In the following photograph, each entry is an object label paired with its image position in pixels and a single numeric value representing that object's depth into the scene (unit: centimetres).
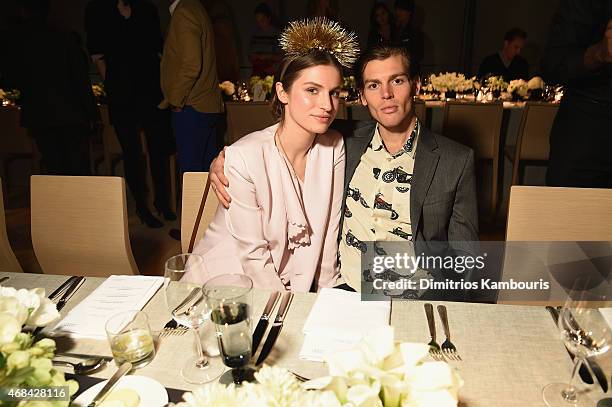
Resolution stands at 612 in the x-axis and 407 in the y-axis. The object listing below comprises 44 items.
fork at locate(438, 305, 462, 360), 107
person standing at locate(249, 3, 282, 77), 718
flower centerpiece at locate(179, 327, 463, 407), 57
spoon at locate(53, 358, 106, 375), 103
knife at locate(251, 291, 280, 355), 112
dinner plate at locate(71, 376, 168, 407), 92
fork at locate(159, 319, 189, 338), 117
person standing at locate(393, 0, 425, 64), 554
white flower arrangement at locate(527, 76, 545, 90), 409
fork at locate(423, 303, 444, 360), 107
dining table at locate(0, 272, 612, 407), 98
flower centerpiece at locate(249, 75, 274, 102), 432
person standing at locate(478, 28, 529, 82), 512
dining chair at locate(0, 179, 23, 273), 198
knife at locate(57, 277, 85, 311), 129
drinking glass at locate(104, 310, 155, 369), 105
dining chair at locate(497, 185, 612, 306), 168
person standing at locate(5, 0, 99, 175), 317
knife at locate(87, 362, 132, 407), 90
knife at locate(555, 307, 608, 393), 97
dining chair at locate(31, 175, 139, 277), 190
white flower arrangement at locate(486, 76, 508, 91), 439
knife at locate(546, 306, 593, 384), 99
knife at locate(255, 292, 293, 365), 108
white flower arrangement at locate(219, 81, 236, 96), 447
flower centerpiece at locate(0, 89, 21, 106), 452
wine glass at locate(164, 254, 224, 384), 103
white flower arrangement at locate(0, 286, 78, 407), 67
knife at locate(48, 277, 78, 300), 133
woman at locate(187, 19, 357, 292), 168
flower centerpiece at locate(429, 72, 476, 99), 441
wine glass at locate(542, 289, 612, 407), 94
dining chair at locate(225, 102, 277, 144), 386
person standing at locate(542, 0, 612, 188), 206
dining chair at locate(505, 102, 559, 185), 353
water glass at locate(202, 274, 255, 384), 95
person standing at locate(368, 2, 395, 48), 584
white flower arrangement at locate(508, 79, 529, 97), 416
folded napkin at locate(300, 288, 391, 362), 109
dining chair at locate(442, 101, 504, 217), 358
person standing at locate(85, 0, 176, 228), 352
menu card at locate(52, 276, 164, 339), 118
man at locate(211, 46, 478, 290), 171
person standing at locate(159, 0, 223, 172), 334
